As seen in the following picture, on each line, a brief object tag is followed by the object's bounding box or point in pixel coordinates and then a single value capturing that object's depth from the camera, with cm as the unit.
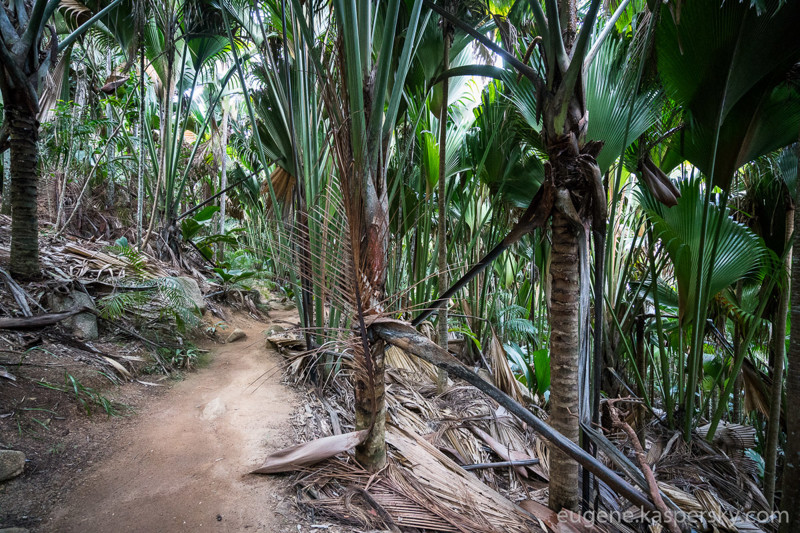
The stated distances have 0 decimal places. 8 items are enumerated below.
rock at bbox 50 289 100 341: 245
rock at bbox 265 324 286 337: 350
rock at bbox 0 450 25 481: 136
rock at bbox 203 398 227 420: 207
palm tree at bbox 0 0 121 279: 227
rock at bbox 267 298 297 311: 554
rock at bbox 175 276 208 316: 333
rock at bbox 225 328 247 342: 342
